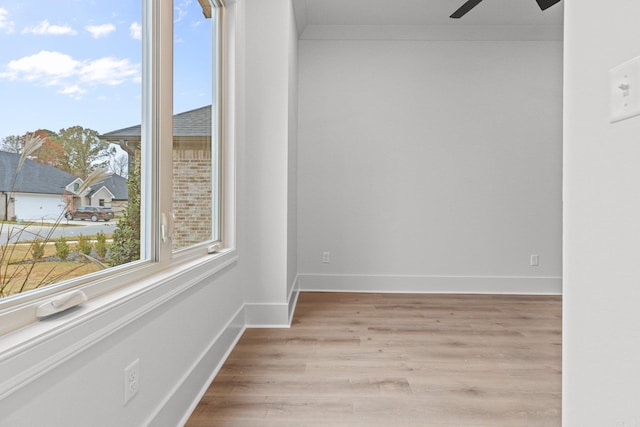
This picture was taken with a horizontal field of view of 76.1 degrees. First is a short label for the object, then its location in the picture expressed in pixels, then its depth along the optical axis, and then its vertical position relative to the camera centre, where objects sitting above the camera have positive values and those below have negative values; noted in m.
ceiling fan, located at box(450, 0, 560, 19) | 2.74 +1.41
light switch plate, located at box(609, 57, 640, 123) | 0.75 +0.22
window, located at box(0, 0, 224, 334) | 0.93 +0.21
